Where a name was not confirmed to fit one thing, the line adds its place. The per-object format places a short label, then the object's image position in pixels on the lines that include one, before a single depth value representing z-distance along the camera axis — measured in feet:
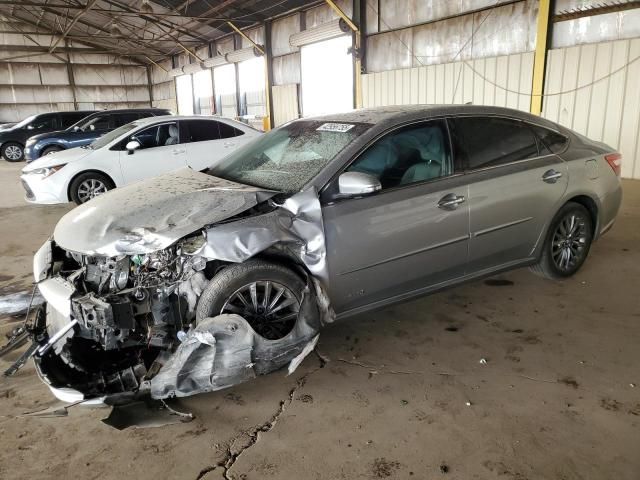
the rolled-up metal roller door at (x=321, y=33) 42.34
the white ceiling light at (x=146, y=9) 48.33
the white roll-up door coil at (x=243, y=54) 56.70
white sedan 23.16
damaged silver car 8.16
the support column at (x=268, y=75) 54.70
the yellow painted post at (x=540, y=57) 28.61
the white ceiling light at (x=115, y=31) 61.09
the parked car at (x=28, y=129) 46.78
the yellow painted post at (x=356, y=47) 40.96
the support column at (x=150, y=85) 92.53
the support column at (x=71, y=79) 83.17
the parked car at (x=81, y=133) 36.19
